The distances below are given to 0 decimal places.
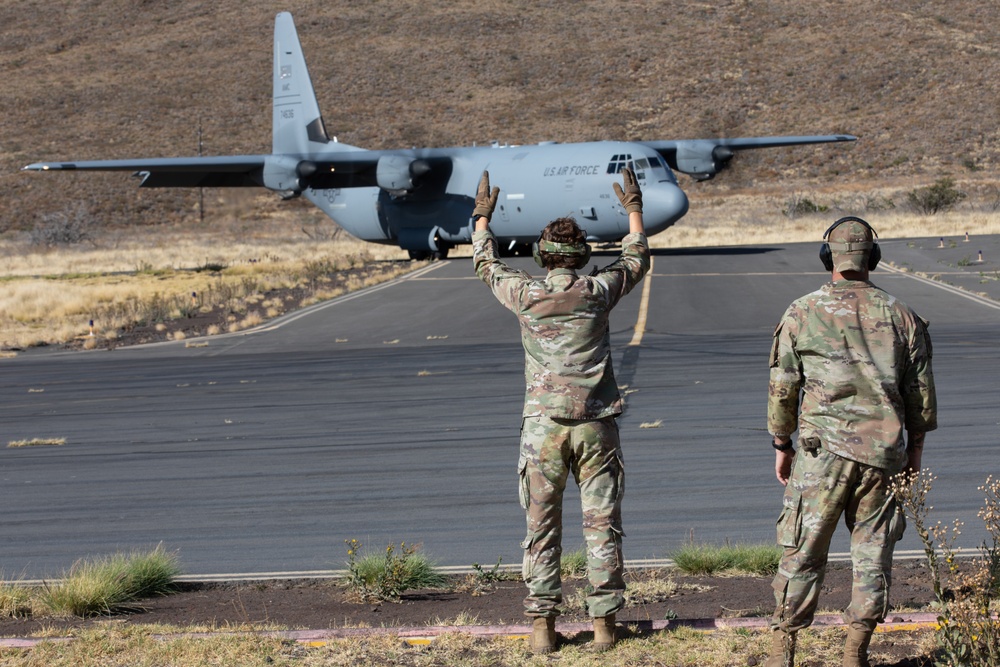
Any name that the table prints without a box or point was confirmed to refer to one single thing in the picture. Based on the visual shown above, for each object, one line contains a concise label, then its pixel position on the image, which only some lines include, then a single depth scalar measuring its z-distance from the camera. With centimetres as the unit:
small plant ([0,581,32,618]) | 1343
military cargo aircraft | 6731
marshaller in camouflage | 1135
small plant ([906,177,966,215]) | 11850
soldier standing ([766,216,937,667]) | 1004
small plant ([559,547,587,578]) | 1473
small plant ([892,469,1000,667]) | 927
